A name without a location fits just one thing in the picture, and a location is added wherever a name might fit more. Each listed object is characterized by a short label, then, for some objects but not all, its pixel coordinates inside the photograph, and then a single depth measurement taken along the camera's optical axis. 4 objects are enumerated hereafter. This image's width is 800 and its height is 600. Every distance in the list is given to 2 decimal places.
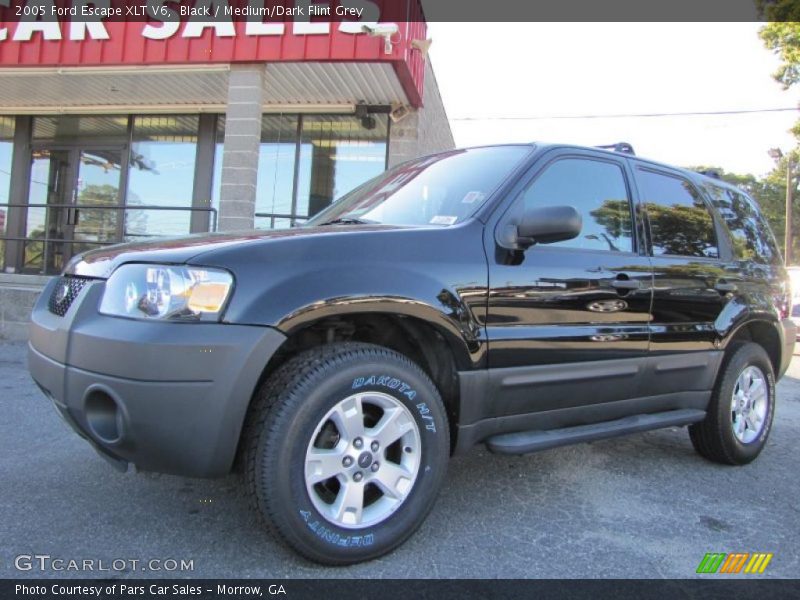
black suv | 2.16
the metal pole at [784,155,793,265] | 29.11
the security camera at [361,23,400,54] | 7.39
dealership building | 7.85
